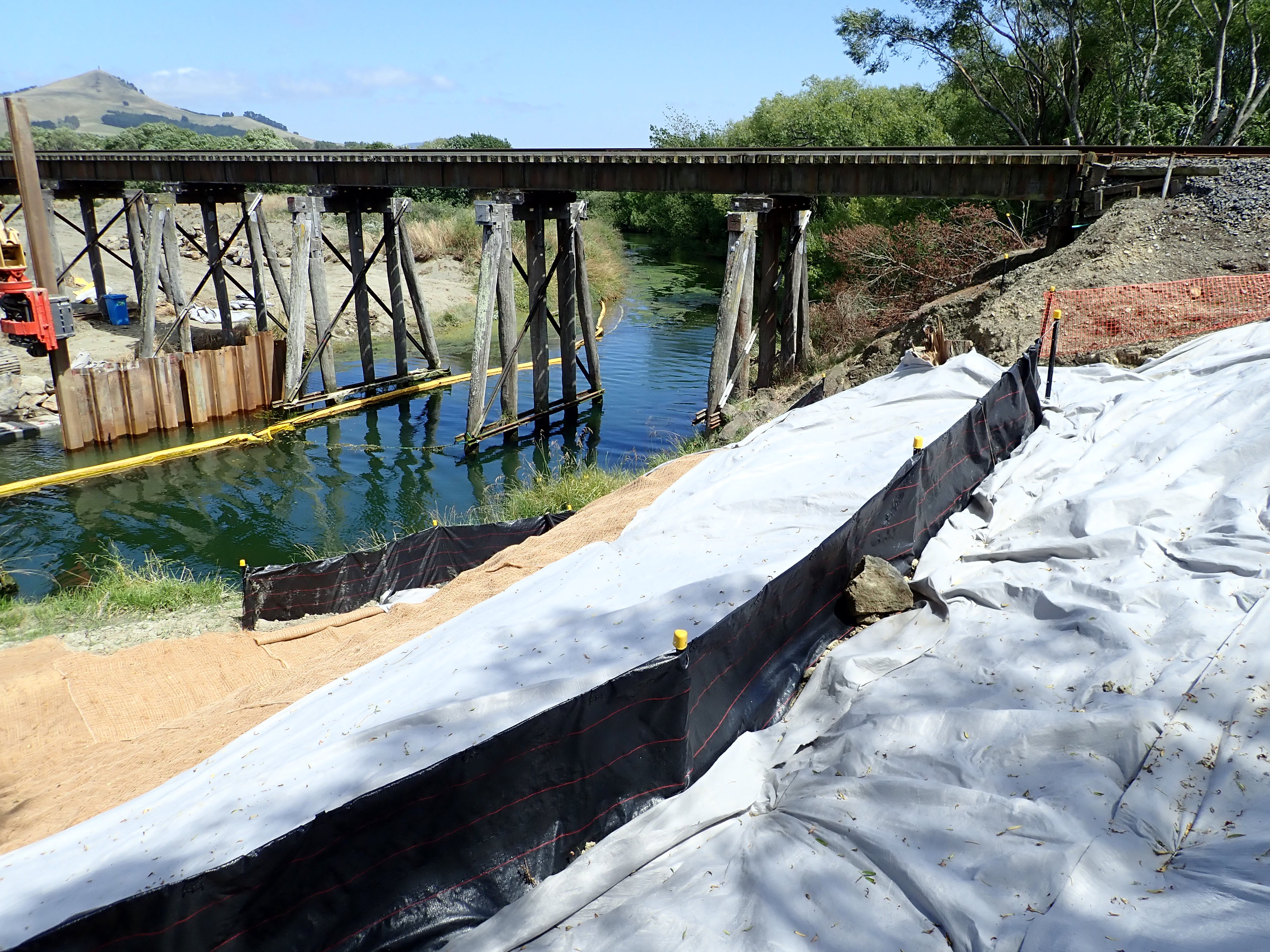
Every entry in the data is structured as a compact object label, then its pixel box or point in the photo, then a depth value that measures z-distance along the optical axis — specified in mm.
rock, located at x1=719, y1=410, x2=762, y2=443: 11523
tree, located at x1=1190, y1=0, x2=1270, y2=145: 20125
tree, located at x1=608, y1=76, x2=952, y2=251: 28953
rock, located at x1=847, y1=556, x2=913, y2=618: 5195
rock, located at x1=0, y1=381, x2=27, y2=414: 17312
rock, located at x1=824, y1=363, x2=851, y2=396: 12664
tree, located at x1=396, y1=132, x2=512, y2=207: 42062
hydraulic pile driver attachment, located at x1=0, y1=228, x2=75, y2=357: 12984
